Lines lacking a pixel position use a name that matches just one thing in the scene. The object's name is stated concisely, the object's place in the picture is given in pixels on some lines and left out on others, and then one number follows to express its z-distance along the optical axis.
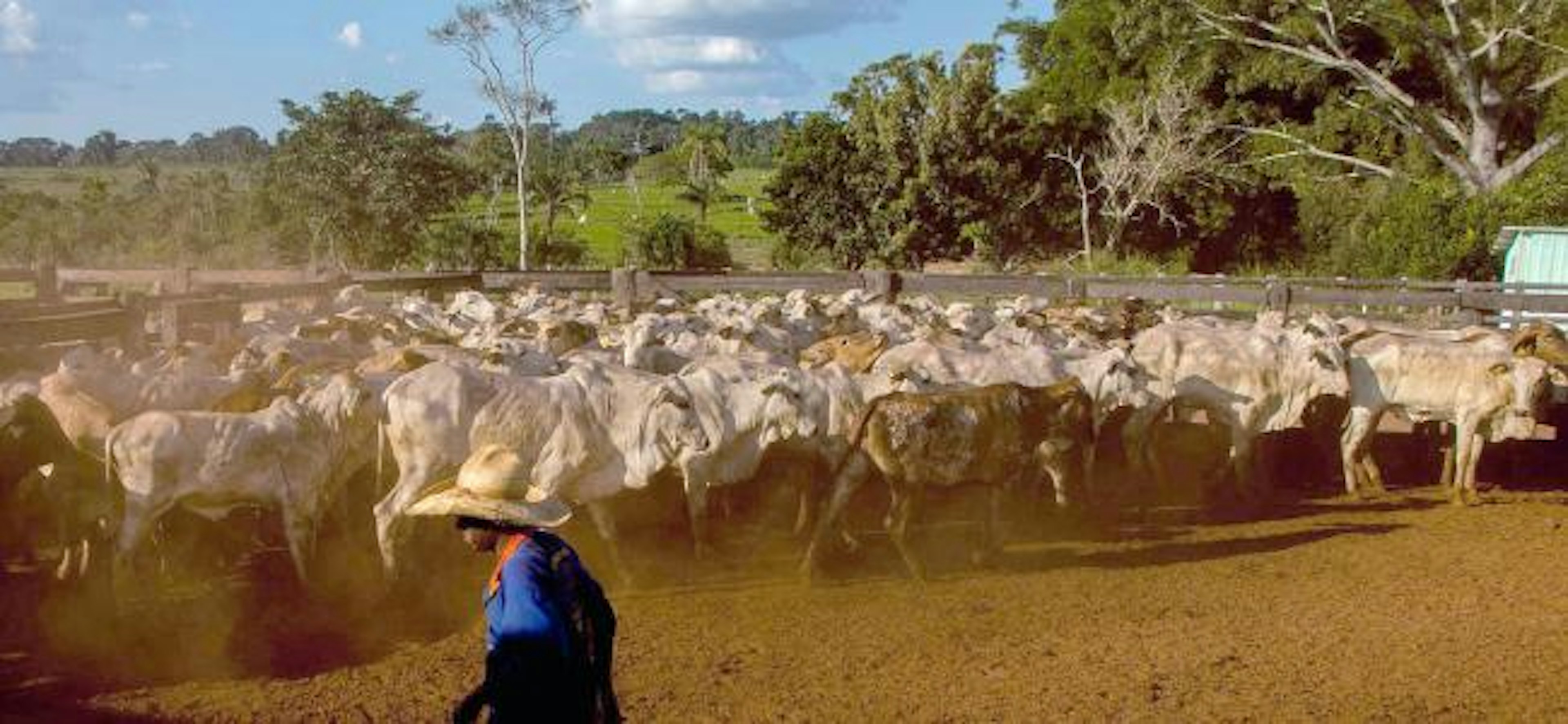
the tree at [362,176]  45.56
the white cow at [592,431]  10.96
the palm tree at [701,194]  76.31
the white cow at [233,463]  9.87
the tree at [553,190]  68.31
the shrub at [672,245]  52.59
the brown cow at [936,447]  11.20
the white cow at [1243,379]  14.92
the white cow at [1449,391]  14.53
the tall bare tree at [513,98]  51.56
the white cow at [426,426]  10.79
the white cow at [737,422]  11.59
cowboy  4.96
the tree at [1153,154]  46.03
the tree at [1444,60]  42.75
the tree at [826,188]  46.44
